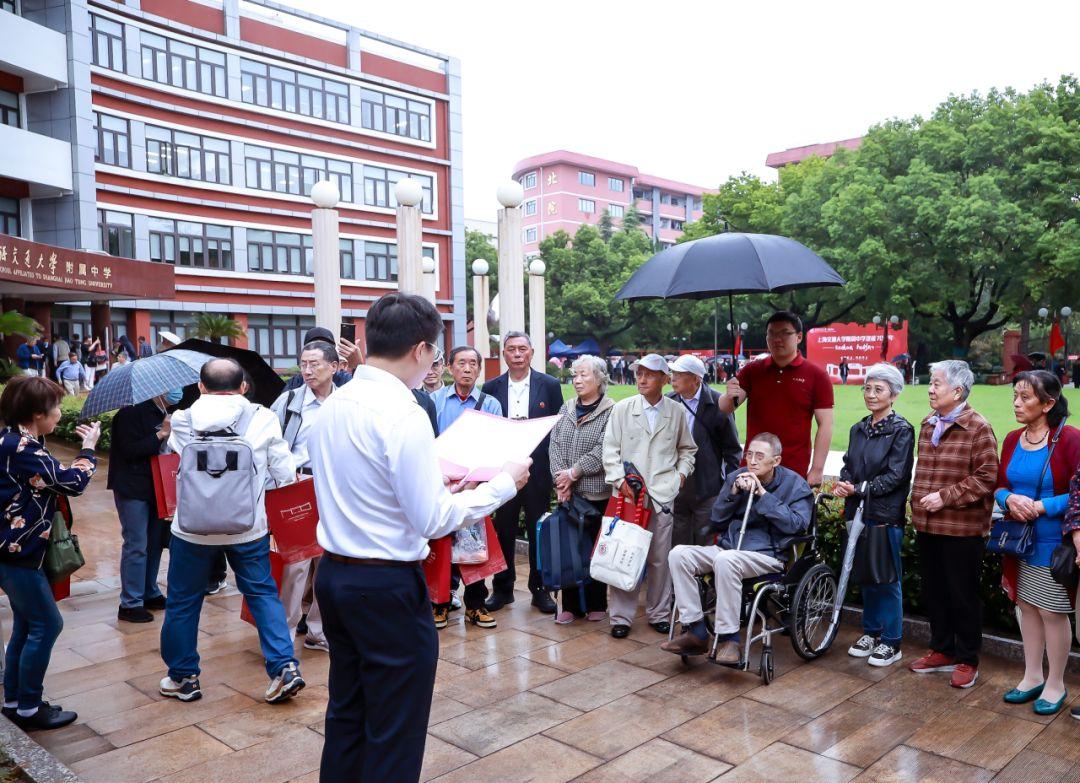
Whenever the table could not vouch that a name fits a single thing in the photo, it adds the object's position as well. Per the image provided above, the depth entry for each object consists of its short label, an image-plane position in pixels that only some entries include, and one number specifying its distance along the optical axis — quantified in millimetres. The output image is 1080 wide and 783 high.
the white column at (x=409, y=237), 12367
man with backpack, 4020
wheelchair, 4590
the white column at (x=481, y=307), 20766
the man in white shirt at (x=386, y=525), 2396
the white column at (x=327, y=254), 12562
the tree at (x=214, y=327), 23984
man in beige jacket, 5422
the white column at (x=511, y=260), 13031
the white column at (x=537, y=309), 18250
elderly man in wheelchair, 4637
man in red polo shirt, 5344
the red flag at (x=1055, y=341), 27500
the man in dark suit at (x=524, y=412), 5992
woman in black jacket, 4711
